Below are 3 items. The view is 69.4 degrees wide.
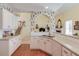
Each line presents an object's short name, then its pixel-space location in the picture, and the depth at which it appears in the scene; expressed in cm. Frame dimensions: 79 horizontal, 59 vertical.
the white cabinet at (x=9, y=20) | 186
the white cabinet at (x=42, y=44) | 219
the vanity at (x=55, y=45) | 102
